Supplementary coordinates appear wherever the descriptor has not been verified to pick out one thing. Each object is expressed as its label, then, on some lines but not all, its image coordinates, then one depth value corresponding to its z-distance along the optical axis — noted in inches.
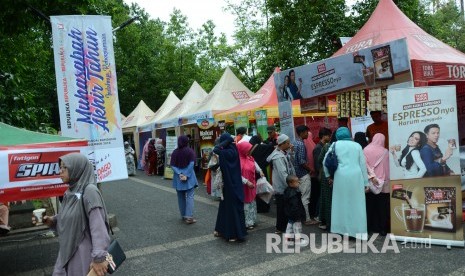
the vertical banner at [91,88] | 203.8
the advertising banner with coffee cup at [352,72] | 227.0
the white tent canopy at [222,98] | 530.9
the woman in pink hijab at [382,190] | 227.5
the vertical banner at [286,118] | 312.7
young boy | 221.9
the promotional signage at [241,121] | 446.3
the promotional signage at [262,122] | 401.1
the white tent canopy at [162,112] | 743.0
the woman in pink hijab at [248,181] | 248.8
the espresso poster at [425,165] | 203.5
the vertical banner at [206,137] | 517.0
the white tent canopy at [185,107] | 625.1
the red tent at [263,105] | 432.1
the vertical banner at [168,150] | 552.7
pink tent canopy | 237.8
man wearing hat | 234.7
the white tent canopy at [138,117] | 863.1
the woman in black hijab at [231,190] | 228.6
